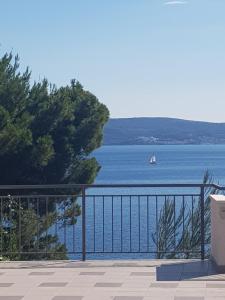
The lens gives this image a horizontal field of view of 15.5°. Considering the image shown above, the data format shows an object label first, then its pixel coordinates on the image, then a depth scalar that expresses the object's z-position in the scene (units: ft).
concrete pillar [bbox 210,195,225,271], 31.65
